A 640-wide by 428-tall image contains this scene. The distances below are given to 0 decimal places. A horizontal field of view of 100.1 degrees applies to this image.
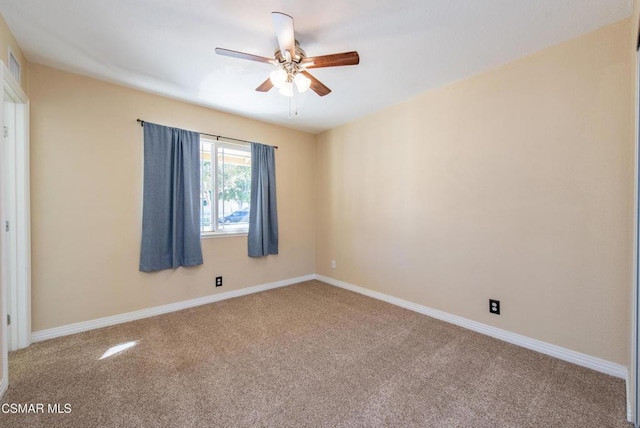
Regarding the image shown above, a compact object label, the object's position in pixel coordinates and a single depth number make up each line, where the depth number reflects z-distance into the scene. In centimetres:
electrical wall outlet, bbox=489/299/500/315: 249
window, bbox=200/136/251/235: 352
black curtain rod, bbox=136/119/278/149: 341
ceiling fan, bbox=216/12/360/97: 166
